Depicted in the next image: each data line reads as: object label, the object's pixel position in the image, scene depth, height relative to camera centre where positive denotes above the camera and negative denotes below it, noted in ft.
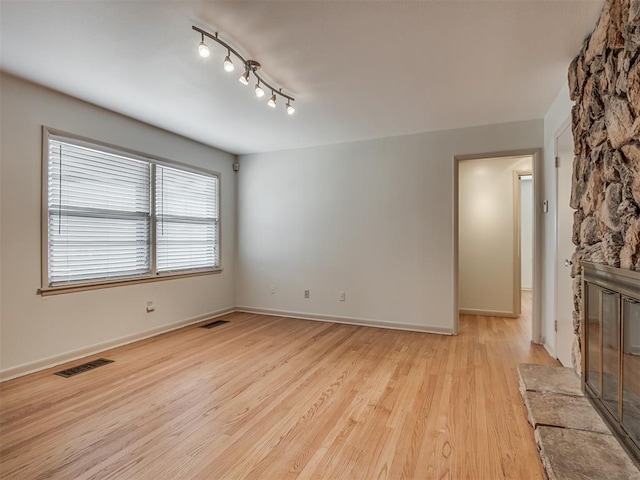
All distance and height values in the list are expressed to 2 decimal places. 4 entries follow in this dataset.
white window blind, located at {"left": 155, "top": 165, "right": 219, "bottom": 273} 13.34 +0.97
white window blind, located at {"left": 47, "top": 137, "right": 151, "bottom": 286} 9.96 +0.91
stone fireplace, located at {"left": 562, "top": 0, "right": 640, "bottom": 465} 4.90 +0.53
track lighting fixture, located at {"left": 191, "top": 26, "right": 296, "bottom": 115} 6.90 +4.26
